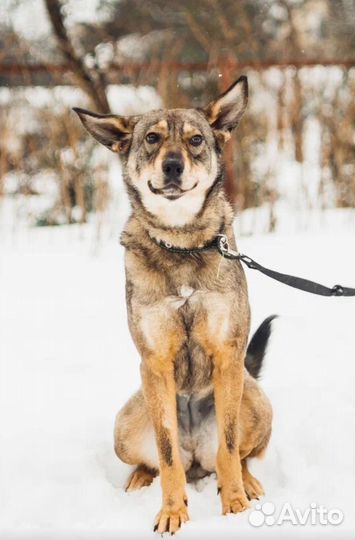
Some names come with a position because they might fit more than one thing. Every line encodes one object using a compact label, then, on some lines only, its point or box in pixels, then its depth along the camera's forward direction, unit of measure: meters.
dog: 2.71
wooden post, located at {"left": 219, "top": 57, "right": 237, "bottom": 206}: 7.65
